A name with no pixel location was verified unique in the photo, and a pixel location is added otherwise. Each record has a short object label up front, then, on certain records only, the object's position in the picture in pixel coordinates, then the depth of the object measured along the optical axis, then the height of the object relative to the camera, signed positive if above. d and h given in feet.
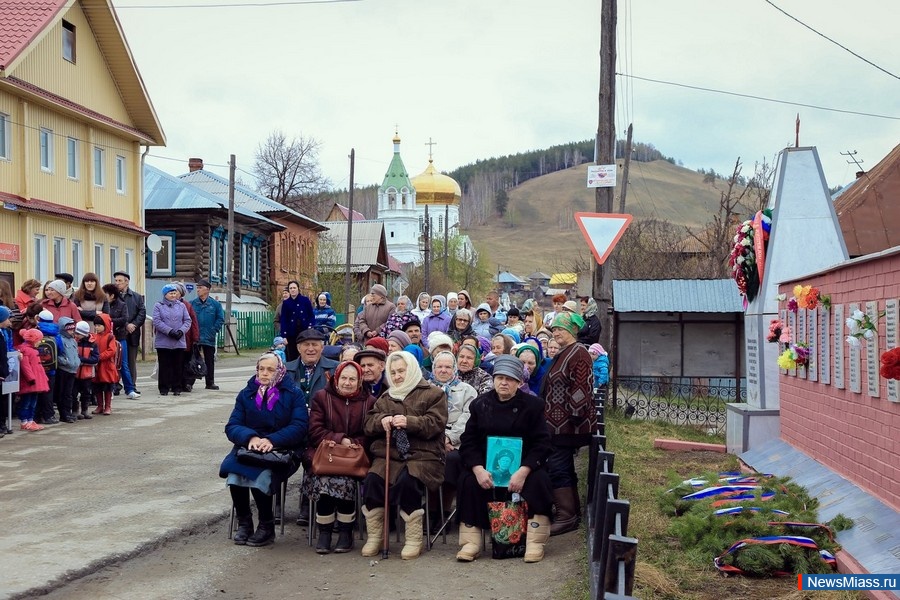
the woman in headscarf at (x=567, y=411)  27.73 -2.96
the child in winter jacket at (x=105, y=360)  45.19 -2.36
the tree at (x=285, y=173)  209.87 +28.85
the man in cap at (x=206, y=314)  56.08 -0.32
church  357.61 +34.74
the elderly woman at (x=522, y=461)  24.75 -3.81
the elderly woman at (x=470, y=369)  28.43 -1.78
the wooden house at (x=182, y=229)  123.54 +10.15
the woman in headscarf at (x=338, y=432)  25.41 -3.25
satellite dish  95.54 +6.24
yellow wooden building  77.20 +14.79
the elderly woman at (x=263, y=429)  25.20 -3.12
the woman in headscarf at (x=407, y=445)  25.18 -3.56
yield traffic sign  39.78 +3.11
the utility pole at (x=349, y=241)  140.15 +9.42
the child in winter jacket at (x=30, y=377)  39.78 -2.79
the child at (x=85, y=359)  43.49 -2.25
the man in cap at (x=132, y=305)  50.72 +0.18
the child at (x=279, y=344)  38.17 -1.42
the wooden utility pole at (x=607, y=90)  48.34 +10.61
